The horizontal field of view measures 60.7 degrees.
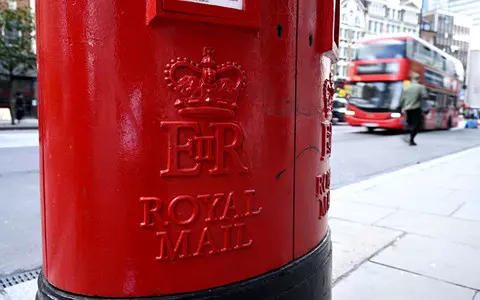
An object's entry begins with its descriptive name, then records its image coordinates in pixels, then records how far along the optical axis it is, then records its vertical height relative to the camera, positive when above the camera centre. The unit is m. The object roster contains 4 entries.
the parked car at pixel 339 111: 28.03 -0.13
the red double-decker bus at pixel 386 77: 15.27 +1.25
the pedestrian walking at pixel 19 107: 21.06 -0.08
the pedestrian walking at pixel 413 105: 11.29 +0.13
